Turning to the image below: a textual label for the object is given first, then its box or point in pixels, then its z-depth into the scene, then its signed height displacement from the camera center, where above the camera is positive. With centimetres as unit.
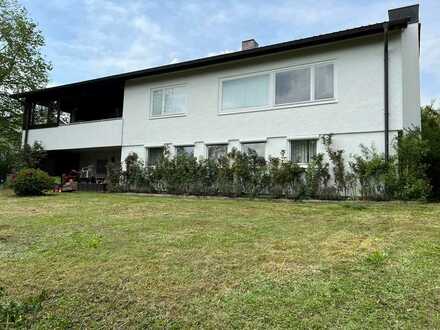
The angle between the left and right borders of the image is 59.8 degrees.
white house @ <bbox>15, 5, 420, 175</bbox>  1120 +312
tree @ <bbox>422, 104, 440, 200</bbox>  1077 +97
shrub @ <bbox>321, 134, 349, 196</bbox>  1119 +61
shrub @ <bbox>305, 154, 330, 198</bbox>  1138 +35
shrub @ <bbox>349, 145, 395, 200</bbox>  1030 +52
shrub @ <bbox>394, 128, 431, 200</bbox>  973 +63
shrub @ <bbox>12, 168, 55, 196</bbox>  1418 -11
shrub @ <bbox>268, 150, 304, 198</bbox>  1177 +33
